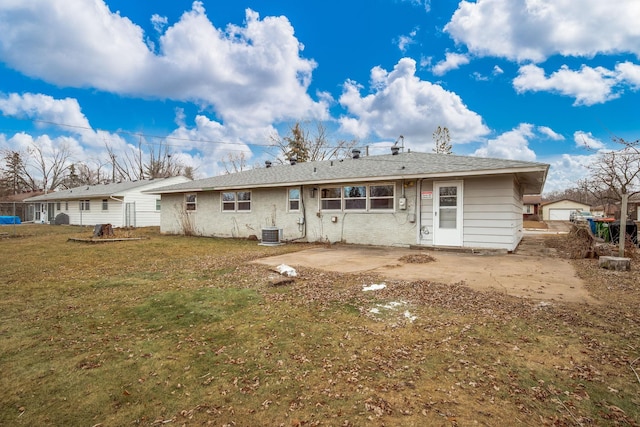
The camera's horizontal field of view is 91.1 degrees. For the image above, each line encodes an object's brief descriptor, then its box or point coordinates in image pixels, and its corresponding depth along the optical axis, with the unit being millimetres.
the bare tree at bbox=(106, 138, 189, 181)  39375
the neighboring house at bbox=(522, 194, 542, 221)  41500
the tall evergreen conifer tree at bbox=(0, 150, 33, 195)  41156
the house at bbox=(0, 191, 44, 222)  33719
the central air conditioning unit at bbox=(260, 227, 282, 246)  12102
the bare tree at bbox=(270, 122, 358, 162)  31844
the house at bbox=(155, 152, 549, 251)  9445
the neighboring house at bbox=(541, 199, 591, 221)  44625
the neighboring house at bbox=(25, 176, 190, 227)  22875
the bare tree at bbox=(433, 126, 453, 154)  32312
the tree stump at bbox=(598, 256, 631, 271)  6645
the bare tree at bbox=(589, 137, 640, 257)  15656
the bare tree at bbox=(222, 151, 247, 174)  38406
